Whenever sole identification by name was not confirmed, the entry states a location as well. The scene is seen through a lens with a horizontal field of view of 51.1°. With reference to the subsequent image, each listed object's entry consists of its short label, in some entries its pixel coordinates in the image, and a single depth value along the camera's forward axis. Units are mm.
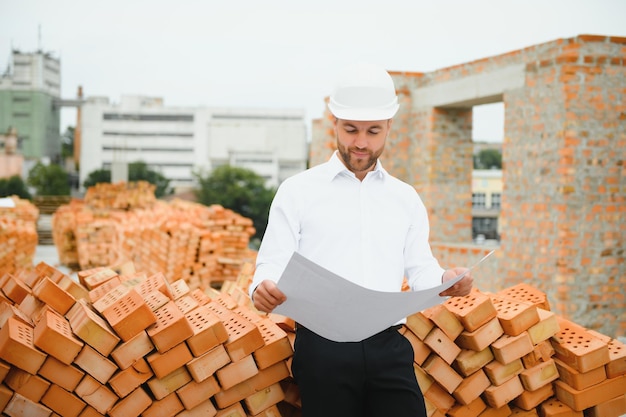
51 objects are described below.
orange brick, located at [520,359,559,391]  3369
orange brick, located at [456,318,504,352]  3250
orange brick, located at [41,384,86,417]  2867
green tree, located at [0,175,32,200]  66000
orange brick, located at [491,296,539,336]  3295
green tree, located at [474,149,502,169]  85125
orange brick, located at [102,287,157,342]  2859
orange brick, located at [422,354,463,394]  3244
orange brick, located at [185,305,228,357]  2947
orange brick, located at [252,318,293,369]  3047
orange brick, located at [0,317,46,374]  2779
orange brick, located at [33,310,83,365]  2800
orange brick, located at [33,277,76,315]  3148
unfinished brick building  7562
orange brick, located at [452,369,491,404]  3283
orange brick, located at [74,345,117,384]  2855
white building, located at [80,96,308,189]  94875
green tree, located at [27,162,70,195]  72625
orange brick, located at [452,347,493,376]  3285
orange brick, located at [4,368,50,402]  2824
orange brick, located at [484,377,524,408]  3316
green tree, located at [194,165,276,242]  61759
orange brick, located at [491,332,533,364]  3275
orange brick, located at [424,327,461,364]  3219
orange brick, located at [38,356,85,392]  2855
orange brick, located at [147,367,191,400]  2949
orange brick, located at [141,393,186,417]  2969
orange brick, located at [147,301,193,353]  2879
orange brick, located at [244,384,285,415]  3086
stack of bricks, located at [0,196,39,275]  12789
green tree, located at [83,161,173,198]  77000
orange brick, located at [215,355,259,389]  3023
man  2471
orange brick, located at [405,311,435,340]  3201
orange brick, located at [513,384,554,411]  3406
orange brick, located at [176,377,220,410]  2992
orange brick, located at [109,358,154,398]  2883
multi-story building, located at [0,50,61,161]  92812
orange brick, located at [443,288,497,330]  3232
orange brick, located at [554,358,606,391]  3377
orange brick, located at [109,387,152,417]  2920
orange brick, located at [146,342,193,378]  2910
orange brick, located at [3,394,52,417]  2807
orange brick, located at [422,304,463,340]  3205
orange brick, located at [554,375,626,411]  3371
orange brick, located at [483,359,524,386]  3309
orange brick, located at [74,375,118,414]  2877
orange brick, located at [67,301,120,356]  2832
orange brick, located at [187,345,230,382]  2957
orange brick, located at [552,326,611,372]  3367
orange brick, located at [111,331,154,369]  2867
